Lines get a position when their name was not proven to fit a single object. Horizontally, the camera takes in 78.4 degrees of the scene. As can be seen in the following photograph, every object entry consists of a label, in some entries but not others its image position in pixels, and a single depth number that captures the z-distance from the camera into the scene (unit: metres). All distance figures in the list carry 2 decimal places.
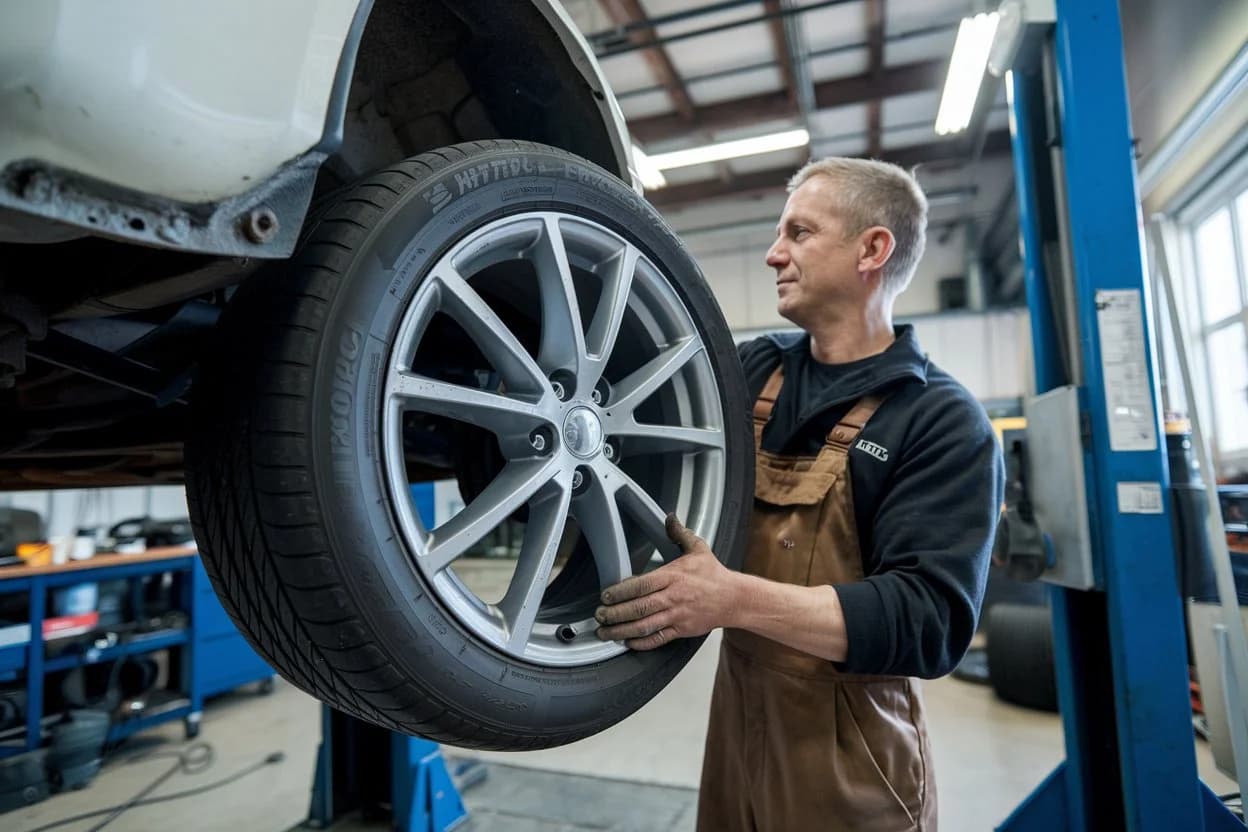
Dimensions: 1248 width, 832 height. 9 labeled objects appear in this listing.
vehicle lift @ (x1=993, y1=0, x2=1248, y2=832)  1.52
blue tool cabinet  3.10
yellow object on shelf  3.35
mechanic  1.13
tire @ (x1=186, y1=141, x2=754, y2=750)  0.75
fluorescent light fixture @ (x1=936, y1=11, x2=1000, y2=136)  4.12
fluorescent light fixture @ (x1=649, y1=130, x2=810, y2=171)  6.07
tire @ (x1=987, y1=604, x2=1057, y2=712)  3.90
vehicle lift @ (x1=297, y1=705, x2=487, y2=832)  2.60
